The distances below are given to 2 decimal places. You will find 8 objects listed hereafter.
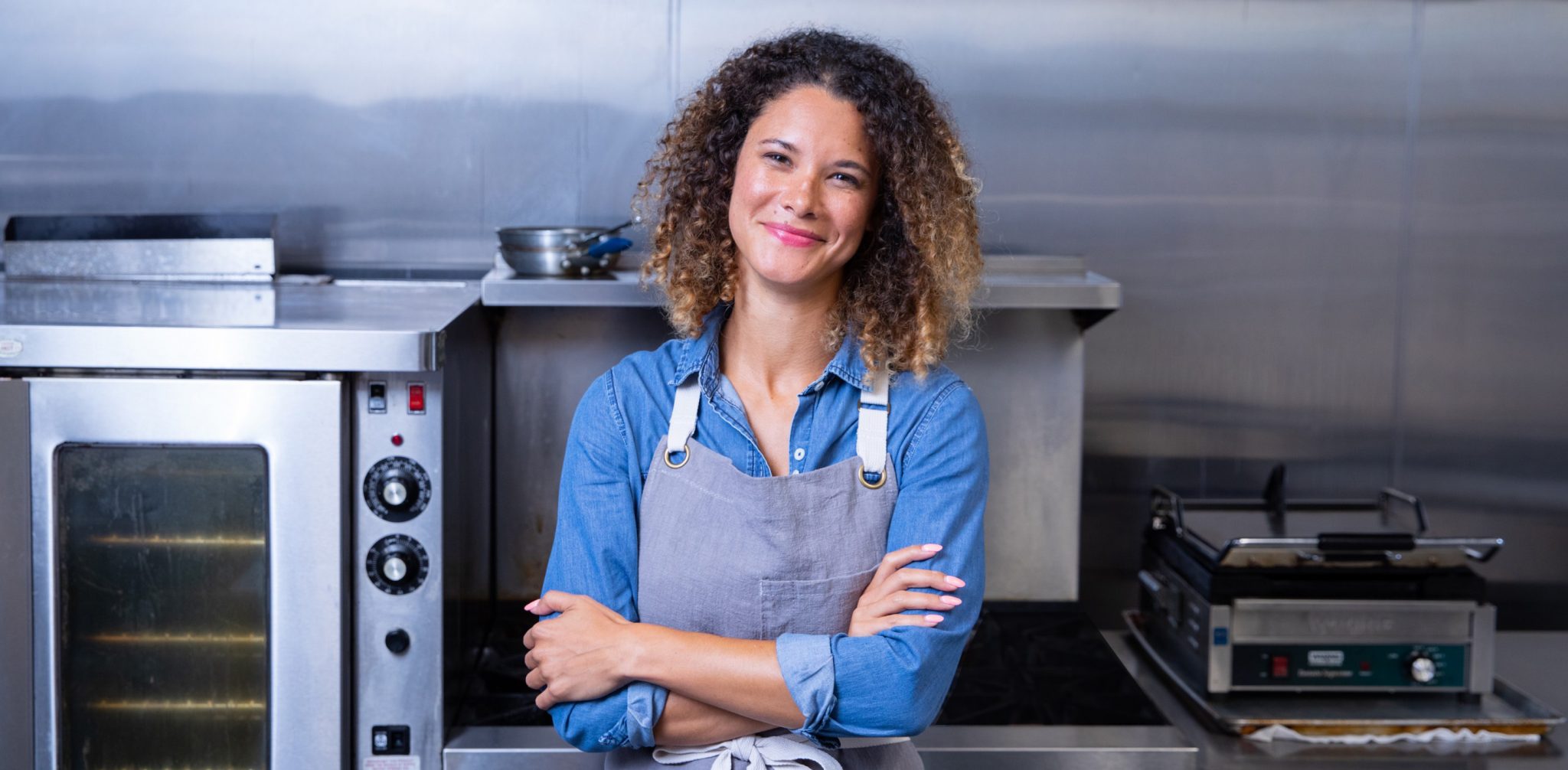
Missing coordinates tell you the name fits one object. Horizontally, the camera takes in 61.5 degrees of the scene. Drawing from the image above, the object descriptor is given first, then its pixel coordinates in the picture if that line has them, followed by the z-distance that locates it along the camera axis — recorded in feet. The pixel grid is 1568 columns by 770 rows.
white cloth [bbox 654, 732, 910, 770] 4.02
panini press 6.15
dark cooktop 5.72
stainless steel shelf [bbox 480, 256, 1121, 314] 6.16
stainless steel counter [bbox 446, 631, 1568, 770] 5.38
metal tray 6.05
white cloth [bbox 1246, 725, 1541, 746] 6.01
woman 3.88
